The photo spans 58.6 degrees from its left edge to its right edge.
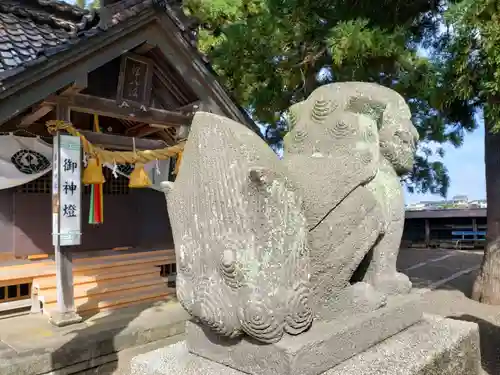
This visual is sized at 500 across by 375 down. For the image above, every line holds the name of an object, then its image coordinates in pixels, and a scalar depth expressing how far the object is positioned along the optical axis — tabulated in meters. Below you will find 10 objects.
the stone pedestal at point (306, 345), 1.79
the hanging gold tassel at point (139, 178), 6.66
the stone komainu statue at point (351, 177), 2.09
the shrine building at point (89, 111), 5.43
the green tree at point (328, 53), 5.68
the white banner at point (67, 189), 5.33
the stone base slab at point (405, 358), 1.96
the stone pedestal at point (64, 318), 5.24
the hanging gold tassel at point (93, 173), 5.88
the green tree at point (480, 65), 4.62
